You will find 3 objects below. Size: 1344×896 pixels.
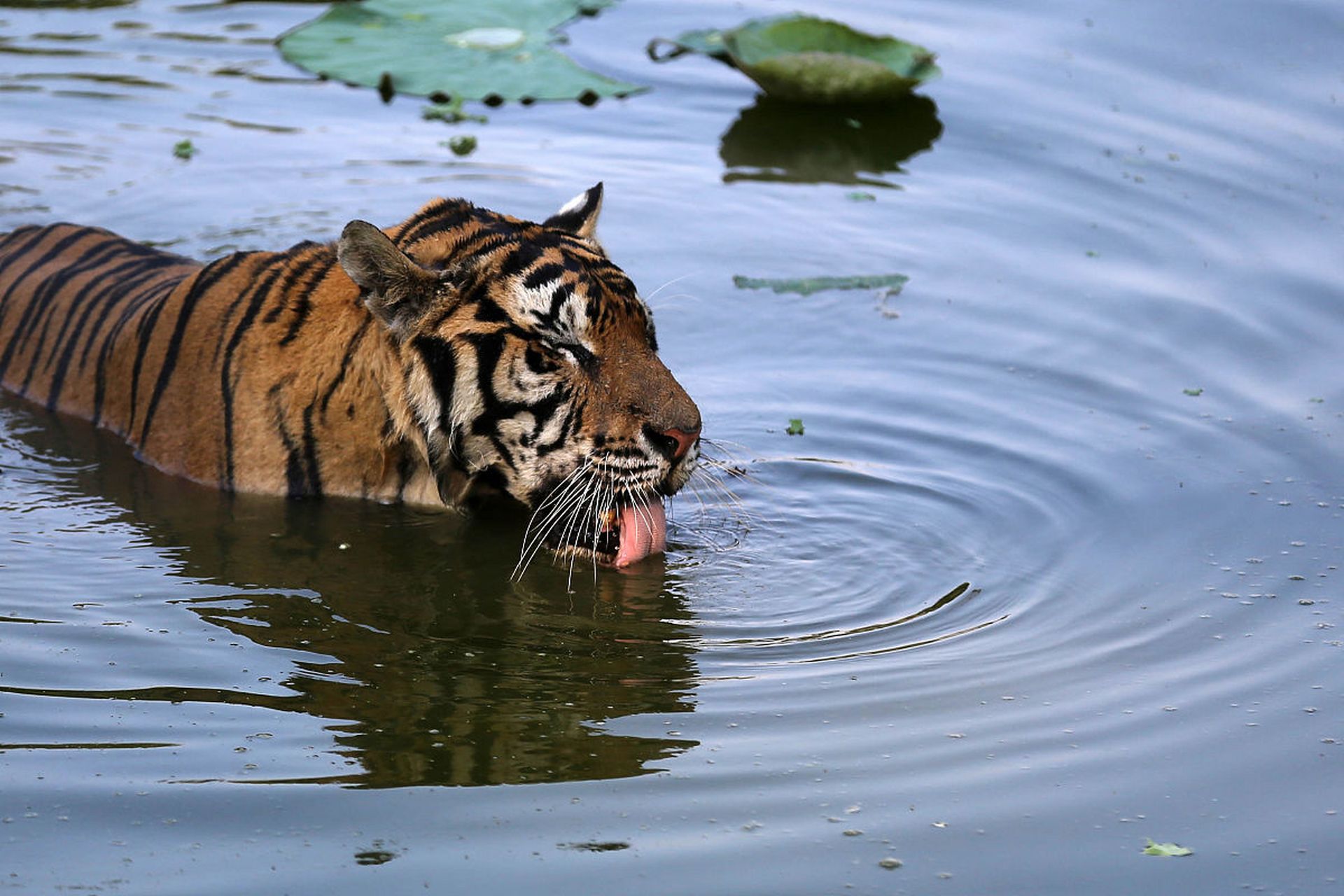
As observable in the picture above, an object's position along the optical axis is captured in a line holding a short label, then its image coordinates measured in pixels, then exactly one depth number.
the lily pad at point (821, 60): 16.67
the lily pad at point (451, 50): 17.36
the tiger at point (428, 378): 8.91
